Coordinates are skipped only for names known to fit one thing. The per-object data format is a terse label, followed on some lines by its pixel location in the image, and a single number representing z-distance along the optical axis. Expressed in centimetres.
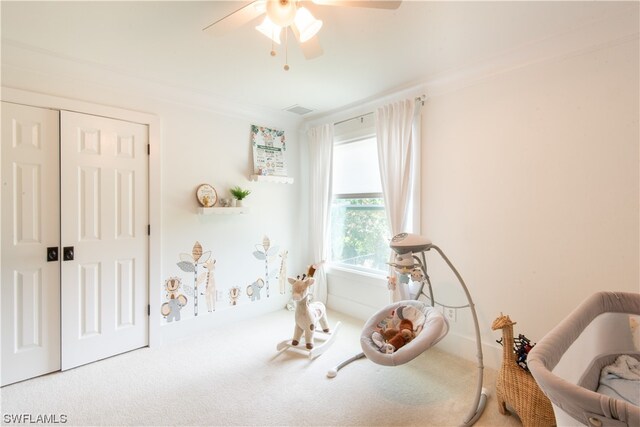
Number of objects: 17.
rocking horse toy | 247
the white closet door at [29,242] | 204
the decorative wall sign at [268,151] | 335
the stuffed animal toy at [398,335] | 195
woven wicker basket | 153
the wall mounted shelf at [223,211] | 286
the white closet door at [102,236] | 226
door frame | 262
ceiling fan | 132
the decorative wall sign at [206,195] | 291
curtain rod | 266
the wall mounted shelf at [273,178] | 329
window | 318
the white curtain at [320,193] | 352
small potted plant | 311
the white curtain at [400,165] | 271
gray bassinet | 82
